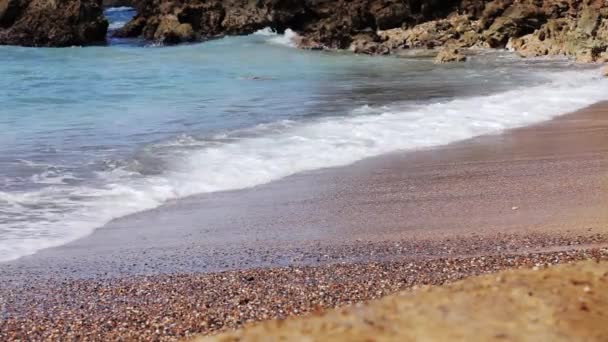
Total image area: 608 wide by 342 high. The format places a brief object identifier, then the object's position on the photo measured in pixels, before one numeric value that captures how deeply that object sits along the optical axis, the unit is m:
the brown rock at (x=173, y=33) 33.00
